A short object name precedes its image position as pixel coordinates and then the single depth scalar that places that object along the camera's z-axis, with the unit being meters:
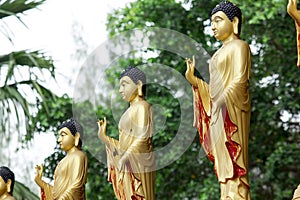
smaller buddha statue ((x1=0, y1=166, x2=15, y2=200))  10.38
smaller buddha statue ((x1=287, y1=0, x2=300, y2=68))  7.28
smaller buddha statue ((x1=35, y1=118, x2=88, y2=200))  9.74
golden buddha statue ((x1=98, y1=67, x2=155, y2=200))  9.25
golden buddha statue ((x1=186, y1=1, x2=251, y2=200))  7.98
